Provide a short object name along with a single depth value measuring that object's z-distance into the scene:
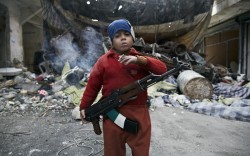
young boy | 1.77
